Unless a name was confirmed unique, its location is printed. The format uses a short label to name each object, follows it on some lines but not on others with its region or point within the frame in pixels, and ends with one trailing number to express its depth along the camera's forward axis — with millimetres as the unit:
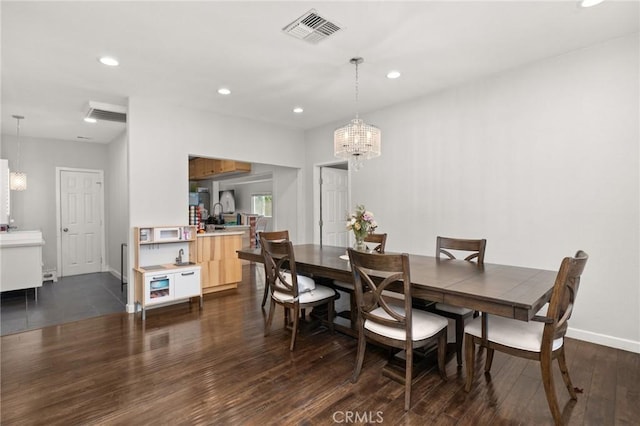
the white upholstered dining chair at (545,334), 1720
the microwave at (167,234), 4047
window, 8719
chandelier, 3129
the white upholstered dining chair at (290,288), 2807
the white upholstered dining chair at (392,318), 1988
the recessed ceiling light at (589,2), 2266
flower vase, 2890
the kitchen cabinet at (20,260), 4320
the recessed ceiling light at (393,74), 3413
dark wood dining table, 1729
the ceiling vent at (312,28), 2406
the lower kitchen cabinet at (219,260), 4617
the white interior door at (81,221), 6031
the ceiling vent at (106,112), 4145
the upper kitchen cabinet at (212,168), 7262
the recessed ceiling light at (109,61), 2988
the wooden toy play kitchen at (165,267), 3775
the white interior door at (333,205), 5809
